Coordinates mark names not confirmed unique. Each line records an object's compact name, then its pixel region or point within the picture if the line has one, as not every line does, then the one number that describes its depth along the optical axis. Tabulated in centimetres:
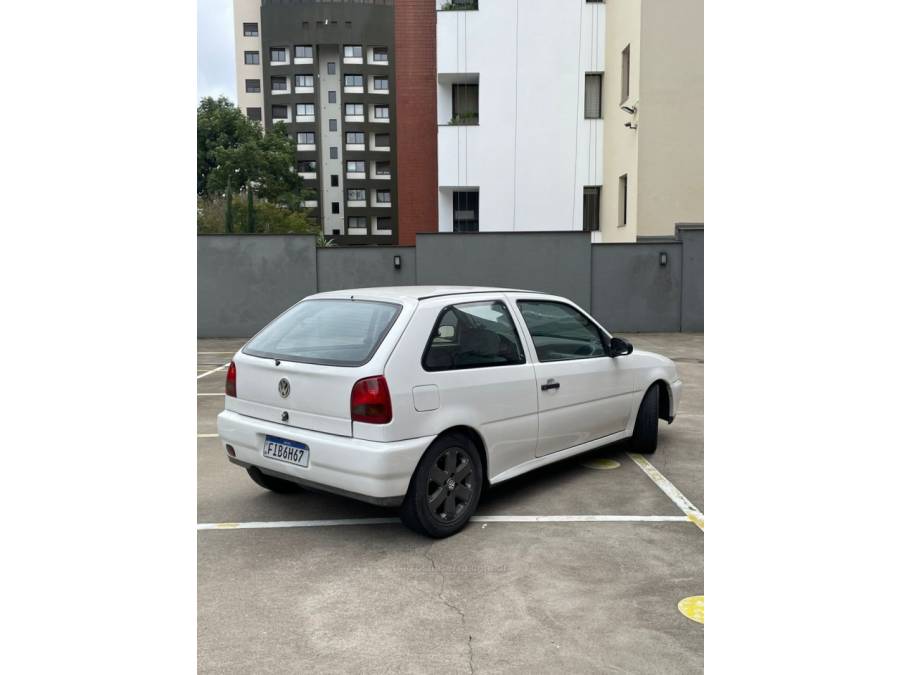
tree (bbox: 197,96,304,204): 4519
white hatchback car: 408
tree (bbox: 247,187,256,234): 3405
